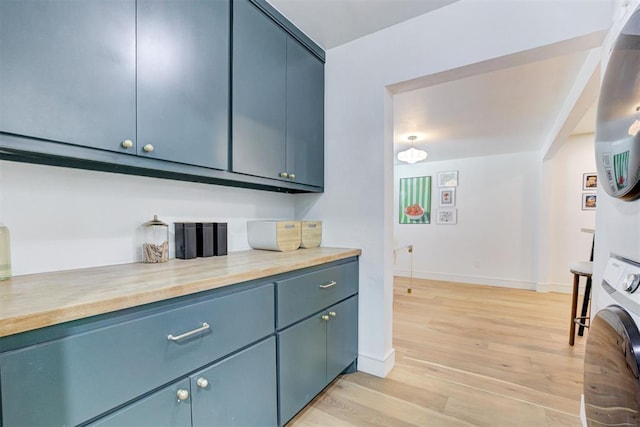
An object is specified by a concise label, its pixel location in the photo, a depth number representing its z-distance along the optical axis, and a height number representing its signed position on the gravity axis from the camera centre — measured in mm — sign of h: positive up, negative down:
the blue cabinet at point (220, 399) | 842 -672
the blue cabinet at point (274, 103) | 1513 +672
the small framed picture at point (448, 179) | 5027 +574
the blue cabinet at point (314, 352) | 1348 -812
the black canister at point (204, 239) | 1561 -171
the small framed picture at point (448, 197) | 5031 +240
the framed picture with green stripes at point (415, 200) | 5273 +190
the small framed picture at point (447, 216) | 5023 -110
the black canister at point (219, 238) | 1645 -176
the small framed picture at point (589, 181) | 3922 +424
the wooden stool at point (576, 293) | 2328 -743
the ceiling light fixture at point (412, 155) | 3744 +752
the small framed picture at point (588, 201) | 3955 +140
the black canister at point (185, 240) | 1496 -171
